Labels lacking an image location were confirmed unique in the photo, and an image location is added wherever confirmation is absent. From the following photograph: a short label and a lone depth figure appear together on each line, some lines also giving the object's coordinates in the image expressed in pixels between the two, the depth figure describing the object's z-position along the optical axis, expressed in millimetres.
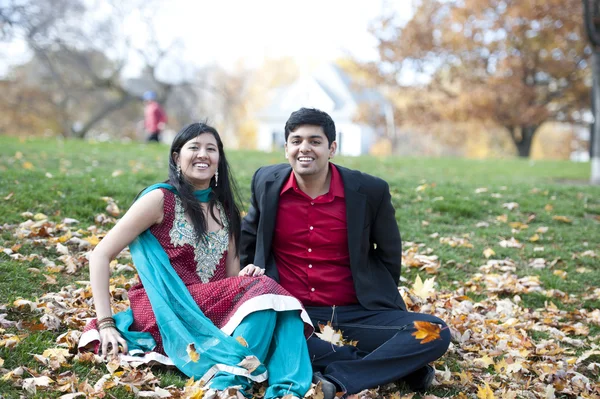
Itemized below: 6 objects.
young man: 4145
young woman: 3578
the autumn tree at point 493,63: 25844
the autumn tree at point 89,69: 32281
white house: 41125
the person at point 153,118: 18547
